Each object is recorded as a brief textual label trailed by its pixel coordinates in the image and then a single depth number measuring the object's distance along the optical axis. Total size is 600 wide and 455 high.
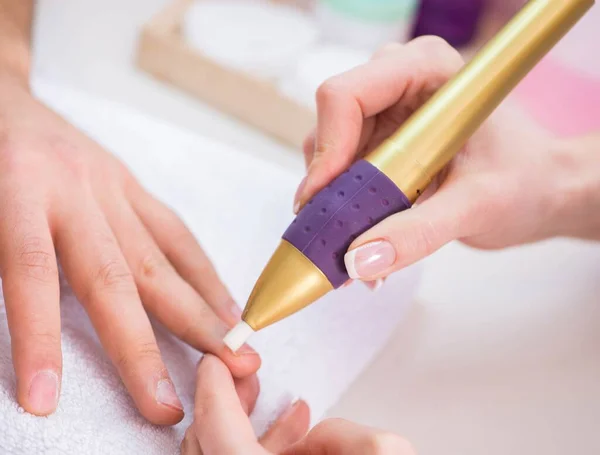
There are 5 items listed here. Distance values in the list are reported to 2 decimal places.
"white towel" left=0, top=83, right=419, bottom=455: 0.42
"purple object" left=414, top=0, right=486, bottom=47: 0.90
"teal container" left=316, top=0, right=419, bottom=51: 0.83
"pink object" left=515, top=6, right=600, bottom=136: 0.81
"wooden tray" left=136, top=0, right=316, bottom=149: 0.79
